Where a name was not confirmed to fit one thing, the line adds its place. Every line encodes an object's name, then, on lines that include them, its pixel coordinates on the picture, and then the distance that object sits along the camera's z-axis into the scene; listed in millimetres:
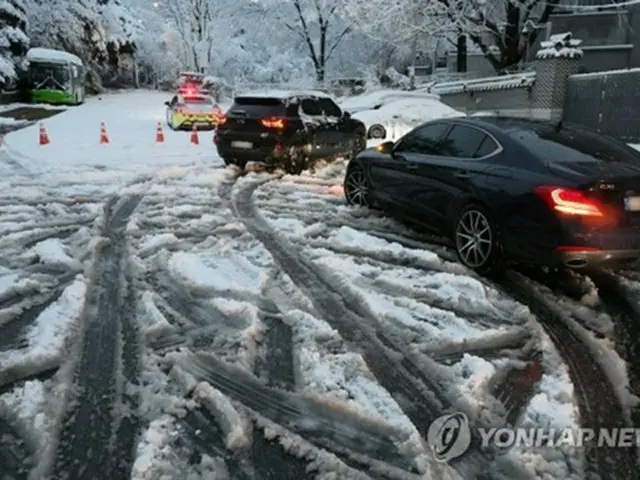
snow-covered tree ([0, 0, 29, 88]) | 28094
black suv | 11352
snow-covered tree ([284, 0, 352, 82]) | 39656
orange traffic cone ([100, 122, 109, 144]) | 16047
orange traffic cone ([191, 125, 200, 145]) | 16734
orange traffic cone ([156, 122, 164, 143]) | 16864
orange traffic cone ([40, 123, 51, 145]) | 15070
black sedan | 4812
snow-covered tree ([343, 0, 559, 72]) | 24828
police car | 20469
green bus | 31625
